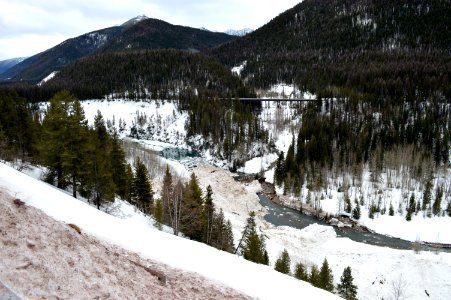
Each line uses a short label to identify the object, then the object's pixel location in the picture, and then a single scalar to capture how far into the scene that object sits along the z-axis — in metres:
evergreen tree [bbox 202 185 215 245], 37.91
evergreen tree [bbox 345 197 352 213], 73.81
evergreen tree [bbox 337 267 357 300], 35.81
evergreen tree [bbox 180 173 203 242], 35.88
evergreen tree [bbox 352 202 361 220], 71.12
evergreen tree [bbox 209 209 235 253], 37.74
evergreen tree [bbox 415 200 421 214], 72.93
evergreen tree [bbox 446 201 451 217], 71.59
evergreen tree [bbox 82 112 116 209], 33.91
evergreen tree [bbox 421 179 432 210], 73.66
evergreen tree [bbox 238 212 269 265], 35.28
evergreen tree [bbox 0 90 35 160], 44.19
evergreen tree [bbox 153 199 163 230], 36.97
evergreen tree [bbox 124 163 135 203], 48.44
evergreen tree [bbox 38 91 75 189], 30.94
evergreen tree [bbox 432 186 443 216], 71.50
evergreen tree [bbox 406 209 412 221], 69.94
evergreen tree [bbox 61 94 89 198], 31.27
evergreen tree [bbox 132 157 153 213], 44.34
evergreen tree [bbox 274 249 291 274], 35.59
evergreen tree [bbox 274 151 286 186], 92.85
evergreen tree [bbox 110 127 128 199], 45.90
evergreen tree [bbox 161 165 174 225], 36.83
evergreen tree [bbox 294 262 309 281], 35.94
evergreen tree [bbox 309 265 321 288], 34.47
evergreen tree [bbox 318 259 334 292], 34.44
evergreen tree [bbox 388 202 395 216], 71.94
